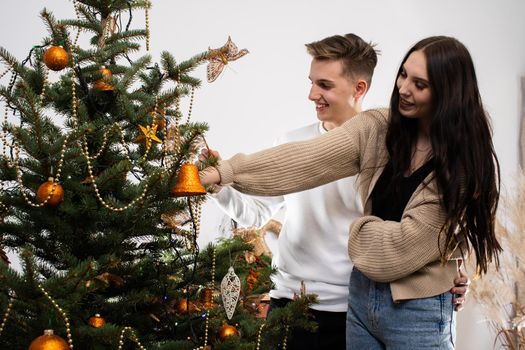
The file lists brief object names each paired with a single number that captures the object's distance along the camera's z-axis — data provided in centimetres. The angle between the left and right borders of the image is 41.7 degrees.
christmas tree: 140
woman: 157
